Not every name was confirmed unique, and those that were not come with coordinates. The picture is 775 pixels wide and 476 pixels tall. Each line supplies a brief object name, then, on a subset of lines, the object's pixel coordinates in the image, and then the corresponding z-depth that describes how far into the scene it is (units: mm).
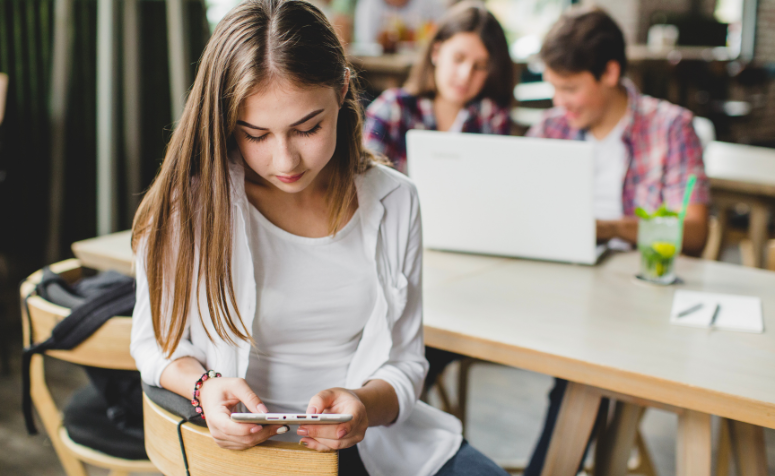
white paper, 1195
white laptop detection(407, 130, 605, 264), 1424
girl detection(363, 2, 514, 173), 2084
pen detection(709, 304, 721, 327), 1201
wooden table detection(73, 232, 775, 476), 998
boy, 1875
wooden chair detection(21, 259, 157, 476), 1117
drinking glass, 1398
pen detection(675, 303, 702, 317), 1243
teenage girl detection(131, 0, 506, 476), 899
